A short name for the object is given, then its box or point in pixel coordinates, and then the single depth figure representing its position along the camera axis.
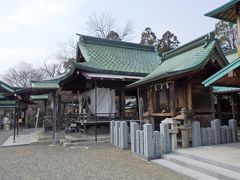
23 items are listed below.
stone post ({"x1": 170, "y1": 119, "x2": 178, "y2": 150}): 7.51
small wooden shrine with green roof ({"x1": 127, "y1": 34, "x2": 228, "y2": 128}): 8.67
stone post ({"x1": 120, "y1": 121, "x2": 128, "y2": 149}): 9.27
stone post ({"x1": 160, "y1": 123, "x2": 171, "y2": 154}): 7.25
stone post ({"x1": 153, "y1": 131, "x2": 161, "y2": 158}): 7.12
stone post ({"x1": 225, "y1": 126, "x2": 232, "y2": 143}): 8.34
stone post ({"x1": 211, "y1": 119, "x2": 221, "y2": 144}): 8.11
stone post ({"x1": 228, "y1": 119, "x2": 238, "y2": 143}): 8.40
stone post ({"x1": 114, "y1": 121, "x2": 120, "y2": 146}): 9.89
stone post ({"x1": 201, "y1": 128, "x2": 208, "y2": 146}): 8.01
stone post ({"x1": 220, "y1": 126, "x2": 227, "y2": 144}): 8.25
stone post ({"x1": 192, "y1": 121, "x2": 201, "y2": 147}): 7.83
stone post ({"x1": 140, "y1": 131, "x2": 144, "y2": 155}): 7.39
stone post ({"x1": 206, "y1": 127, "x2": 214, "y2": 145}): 8.07
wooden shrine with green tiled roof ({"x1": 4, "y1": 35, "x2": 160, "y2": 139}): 12.97
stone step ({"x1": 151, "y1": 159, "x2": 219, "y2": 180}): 5.16
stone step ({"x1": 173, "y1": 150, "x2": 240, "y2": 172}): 5.03
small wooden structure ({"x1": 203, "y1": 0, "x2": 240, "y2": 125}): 6.06
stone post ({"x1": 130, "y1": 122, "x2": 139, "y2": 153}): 8.05
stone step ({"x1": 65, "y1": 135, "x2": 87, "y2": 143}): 10.92
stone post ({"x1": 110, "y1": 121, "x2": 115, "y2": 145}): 10.54
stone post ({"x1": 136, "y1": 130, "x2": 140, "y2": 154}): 7.71
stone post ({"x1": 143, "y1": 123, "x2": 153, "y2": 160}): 6.97
